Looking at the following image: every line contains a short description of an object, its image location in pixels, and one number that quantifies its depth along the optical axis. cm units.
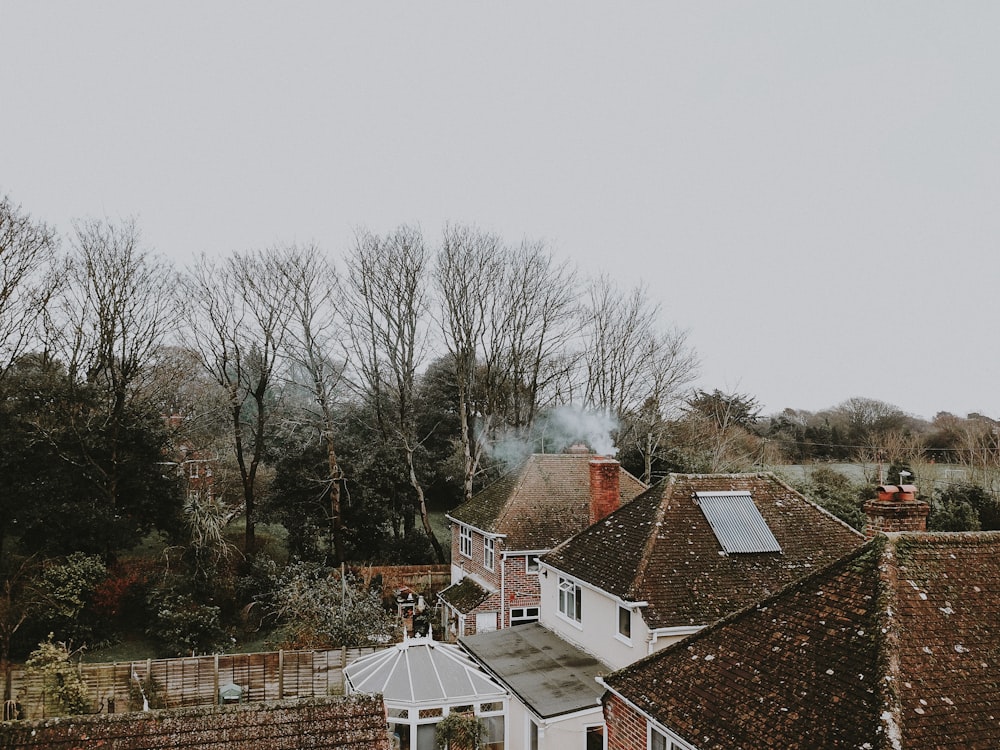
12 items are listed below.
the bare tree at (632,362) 3550
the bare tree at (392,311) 3061
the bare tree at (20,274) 2250
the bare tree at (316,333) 2917
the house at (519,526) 2238
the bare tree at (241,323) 2788
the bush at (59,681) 1580
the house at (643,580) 1434
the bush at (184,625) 2111
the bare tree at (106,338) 2427
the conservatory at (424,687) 1334
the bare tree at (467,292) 3148
